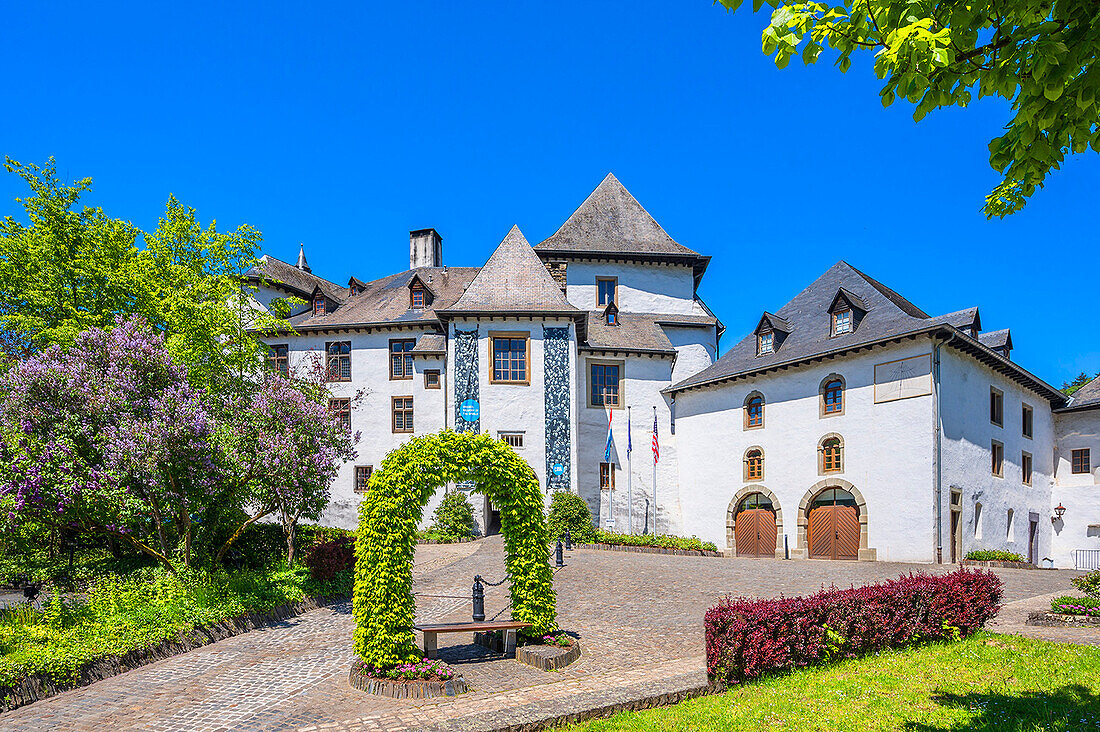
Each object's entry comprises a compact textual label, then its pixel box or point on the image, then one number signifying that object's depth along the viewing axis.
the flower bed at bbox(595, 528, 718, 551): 27.66
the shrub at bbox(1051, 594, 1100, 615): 13.07
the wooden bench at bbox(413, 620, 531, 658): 9.85
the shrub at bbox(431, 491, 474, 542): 29.36
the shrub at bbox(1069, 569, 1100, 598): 13.60
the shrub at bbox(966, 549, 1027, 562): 24.21
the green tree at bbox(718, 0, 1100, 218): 3.75
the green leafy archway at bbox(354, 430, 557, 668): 9.45
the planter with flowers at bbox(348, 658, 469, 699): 8.85
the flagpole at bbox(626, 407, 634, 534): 32.12
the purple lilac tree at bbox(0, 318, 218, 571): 13.02
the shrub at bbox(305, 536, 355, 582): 16.64
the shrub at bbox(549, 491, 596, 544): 28.00
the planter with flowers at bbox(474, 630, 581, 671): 10.10
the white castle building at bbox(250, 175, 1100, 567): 25.53
